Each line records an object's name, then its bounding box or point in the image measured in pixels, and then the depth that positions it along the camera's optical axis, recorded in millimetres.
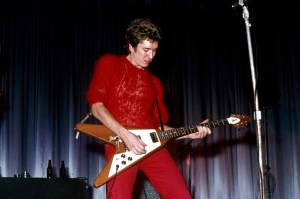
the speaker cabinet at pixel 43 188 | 3045
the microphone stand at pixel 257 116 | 2830
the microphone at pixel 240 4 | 3186
